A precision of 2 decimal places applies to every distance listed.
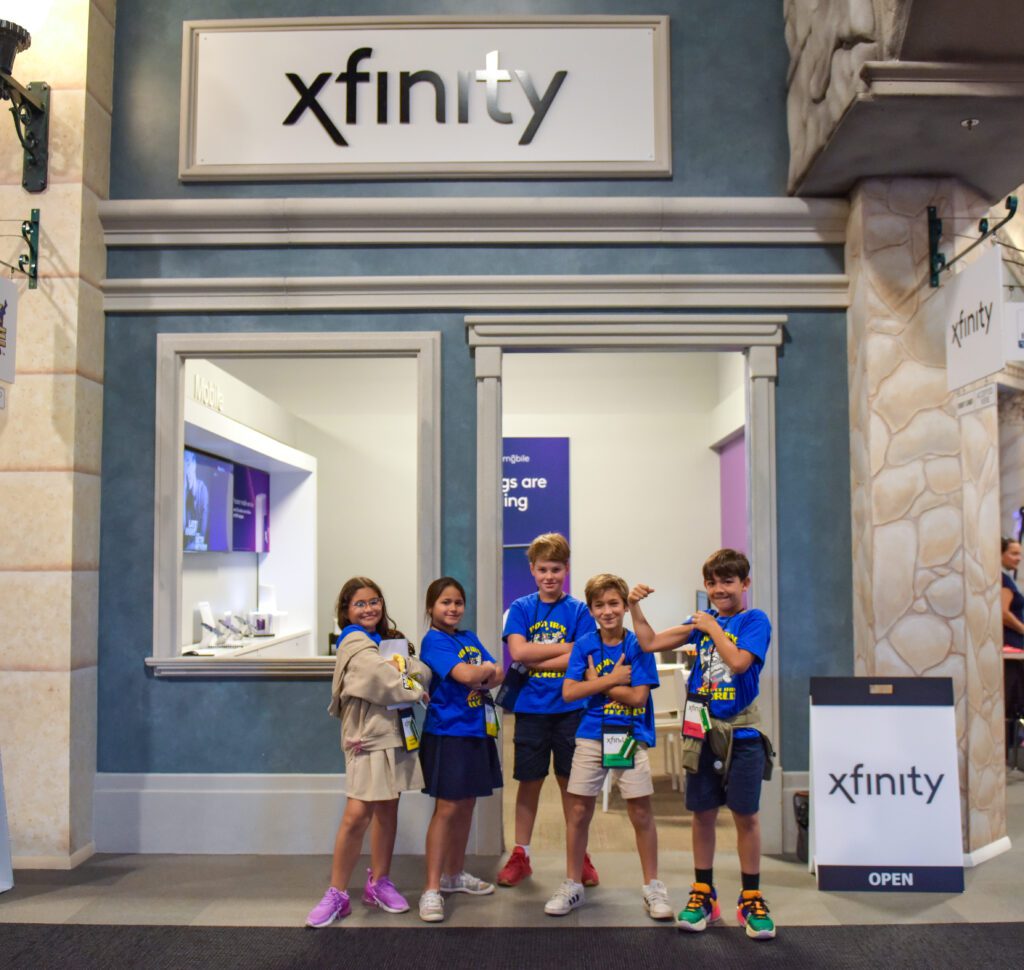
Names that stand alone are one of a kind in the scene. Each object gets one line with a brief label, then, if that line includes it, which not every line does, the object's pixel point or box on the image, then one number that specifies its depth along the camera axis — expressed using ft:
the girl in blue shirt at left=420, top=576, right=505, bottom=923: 12.13
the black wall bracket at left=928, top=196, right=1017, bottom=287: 14.32
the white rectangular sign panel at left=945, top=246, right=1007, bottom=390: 12.21
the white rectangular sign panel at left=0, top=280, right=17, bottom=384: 12.83
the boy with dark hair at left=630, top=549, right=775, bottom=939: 11.42
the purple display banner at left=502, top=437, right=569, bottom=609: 30.76
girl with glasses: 11.69
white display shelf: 14.75
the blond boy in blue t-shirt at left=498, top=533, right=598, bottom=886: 12.70
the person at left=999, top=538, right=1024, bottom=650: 20.42
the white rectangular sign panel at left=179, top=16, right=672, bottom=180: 15.28
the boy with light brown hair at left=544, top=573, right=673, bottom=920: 11.70
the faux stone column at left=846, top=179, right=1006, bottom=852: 14.10
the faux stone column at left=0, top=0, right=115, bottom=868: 13.97
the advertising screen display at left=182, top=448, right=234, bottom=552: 20.08
